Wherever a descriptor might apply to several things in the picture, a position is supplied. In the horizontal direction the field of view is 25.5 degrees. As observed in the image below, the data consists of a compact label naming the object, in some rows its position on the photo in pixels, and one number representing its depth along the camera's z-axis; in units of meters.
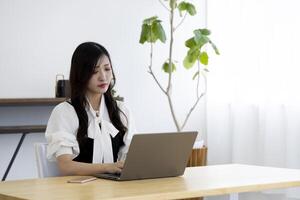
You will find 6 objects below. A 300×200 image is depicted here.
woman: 3.19
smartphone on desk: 2.65
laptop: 2.64
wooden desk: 2.31
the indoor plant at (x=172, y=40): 5.18
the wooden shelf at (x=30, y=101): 4.66
